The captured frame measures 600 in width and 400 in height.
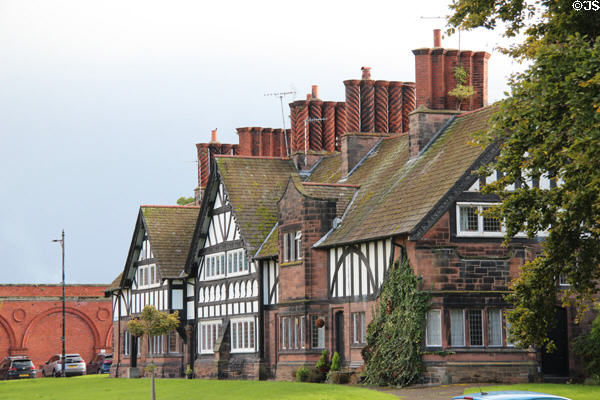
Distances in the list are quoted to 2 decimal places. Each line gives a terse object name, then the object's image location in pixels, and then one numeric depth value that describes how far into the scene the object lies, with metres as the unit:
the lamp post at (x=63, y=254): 60.09
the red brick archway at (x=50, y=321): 73.56
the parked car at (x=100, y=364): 68.01
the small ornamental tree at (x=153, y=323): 41.06
